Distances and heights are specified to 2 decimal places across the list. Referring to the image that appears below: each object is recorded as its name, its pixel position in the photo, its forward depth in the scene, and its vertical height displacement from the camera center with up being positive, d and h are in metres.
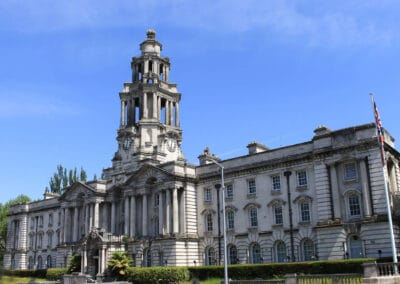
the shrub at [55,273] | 63.78 -0.68
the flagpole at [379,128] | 34.28 +9.14
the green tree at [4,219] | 99.12 +10.11
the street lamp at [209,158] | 61.12 +13.06
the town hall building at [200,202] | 45.81 +7.04
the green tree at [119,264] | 56.59 +0.20
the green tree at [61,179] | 95.50 +17.13
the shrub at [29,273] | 69.88 -0.63
